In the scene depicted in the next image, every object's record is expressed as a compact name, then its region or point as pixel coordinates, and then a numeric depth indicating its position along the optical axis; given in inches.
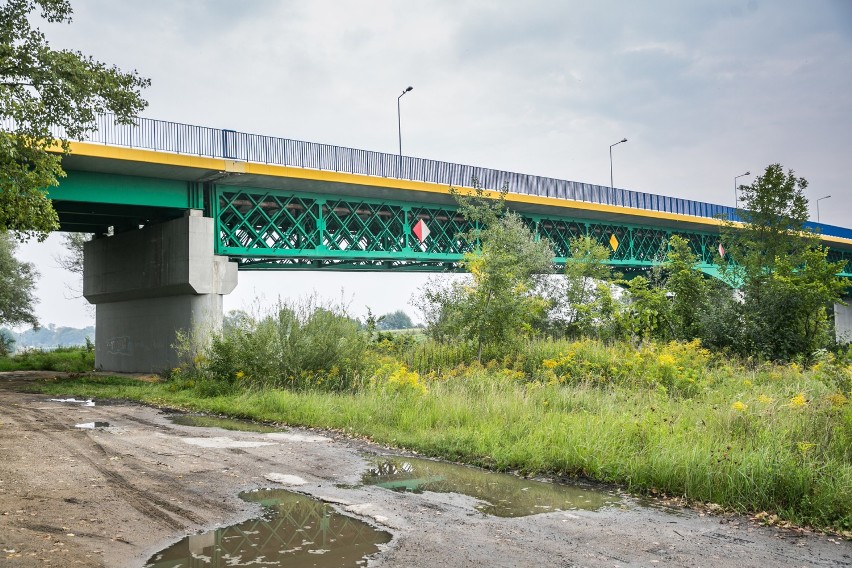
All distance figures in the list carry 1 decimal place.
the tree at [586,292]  907.4
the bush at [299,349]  669.9
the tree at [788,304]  813.2
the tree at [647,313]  858.1
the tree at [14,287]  1862.7
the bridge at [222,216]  1020.5
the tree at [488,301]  763.4
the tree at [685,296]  872.3
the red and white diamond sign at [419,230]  1331.2
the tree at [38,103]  553.3
